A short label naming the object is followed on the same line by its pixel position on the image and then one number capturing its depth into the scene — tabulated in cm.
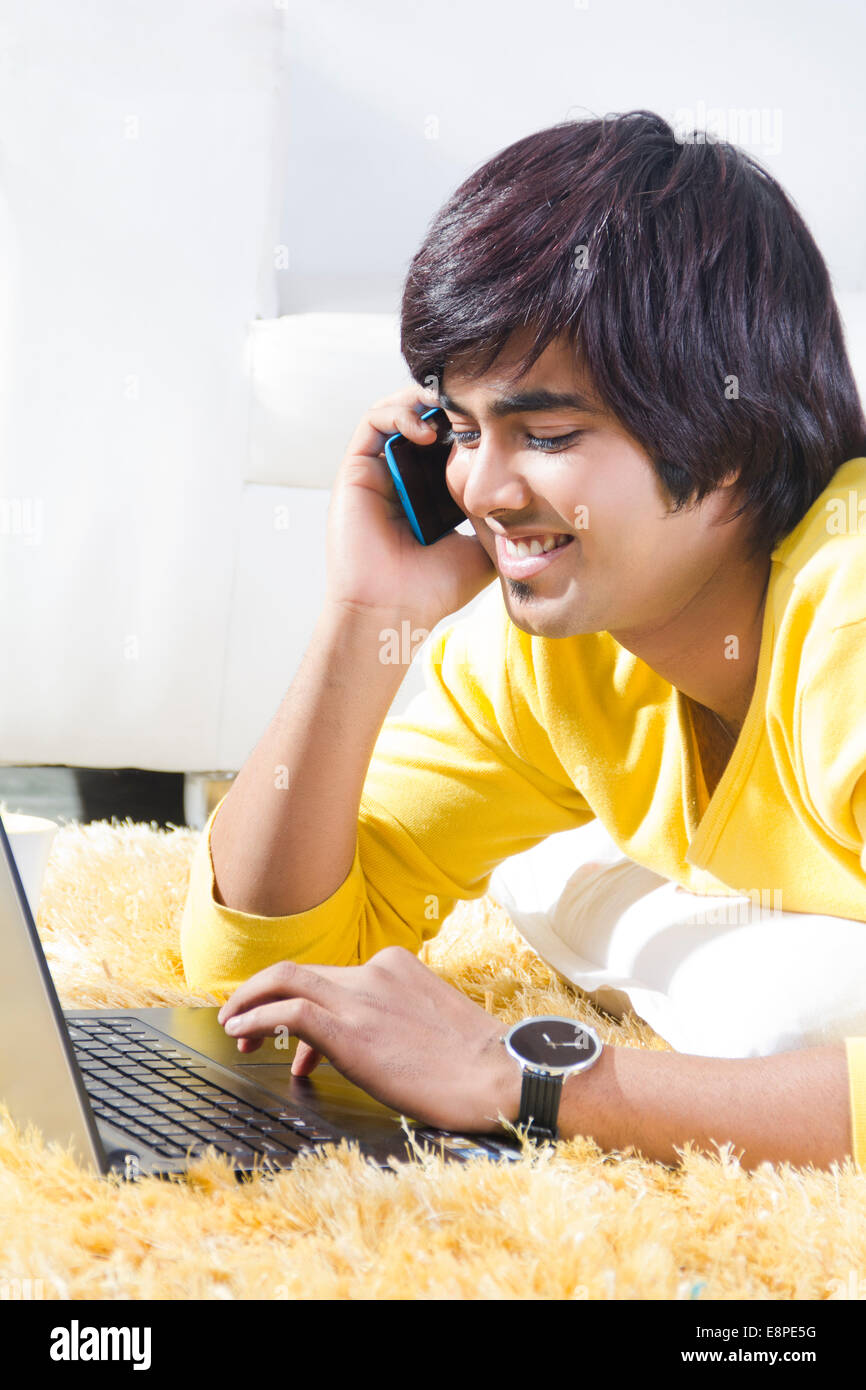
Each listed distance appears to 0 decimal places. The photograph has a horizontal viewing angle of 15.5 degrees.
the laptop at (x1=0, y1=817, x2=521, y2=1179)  119
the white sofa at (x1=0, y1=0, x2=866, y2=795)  208
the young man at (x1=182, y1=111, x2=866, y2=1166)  129
